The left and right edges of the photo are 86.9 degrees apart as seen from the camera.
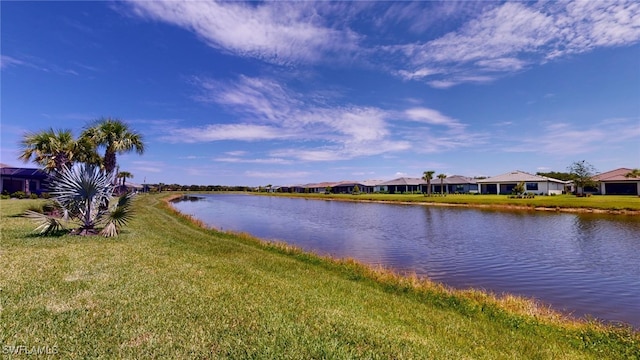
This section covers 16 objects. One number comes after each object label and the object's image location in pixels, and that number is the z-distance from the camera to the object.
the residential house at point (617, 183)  60.50
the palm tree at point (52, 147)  22.20
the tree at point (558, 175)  99.80
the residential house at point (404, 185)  98.12
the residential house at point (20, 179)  48.56
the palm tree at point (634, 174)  56.38
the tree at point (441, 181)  82.18
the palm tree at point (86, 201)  15.54
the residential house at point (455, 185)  88.32
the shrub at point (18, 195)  42.94
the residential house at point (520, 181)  66.75
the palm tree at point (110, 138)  24.86
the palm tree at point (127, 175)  78.85
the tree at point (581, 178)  64.19
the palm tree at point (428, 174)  78.25
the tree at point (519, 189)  61.14
